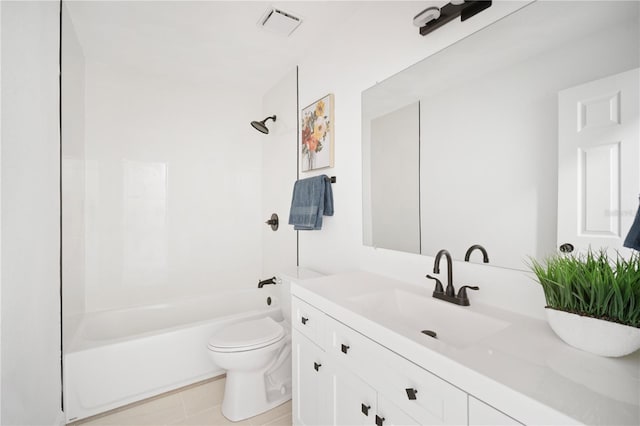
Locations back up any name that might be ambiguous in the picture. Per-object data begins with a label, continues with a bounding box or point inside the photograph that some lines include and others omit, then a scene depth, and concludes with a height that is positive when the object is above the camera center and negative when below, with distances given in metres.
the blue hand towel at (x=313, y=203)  1.91 +0.08
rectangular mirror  0.87 +0.36
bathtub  1.67 -0.94
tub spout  2.32 -0.57
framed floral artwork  1.93 +0.58
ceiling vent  1.77 +1.27
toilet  1.65 -0.94
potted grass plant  0.63 -0.21
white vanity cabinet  0.74 -0.56
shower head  2.62 +0.82
